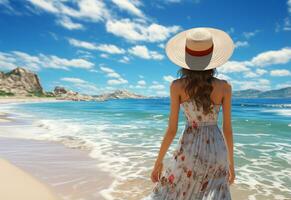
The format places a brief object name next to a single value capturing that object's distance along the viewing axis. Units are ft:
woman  9.64
